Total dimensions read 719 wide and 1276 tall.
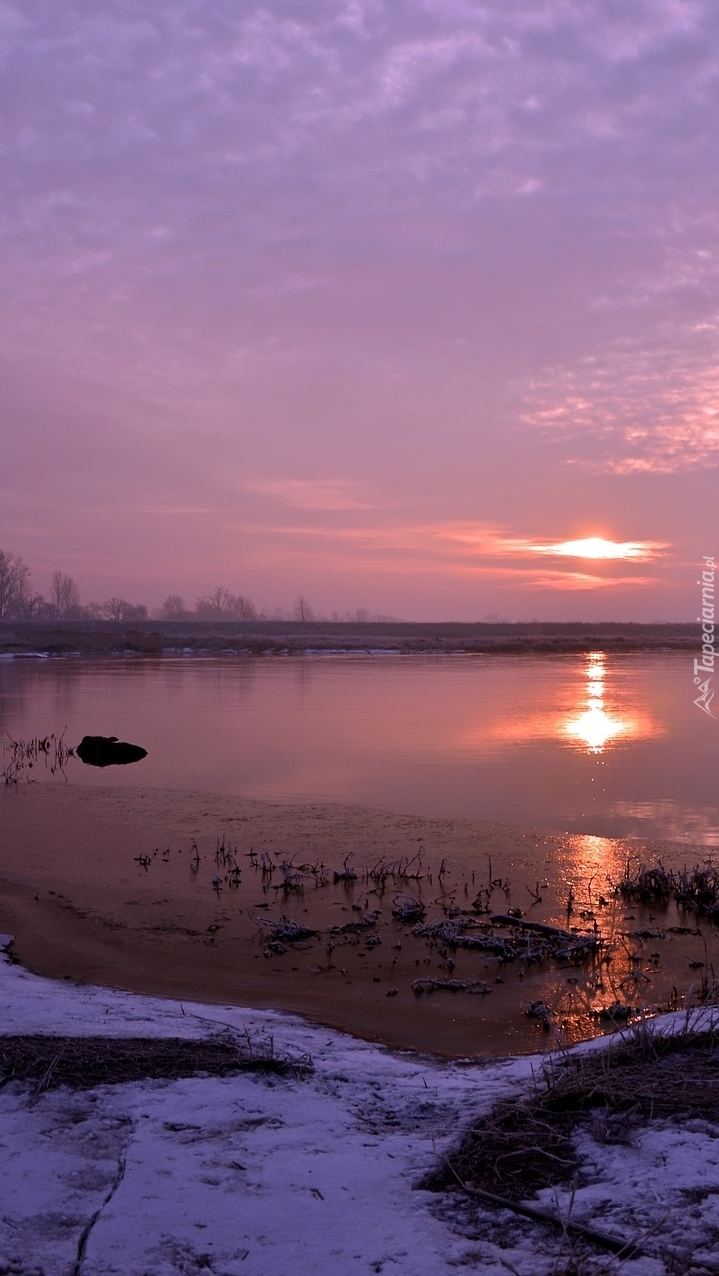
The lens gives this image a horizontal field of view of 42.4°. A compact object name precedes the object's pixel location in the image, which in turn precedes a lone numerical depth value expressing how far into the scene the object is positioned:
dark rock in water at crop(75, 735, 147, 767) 19.20
